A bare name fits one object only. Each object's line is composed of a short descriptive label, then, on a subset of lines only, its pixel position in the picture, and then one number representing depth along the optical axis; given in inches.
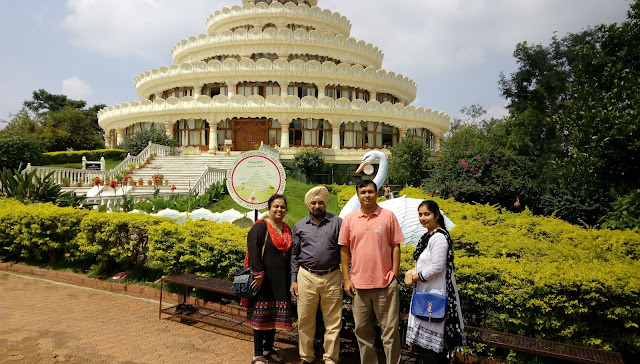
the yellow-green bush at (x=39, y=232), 343.3
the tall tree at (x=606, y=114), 297.9
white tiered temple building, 1158.3
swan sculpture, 276.7
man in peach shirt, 166.4
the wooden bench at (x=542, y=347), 160.1
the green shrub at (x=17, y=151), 861.2
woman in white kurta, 150.9
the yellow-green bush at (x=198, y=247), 258.8
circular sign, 298.0
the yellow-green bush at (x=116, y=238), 308.3
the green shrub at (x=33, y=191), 463.8
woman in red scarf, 187.6
